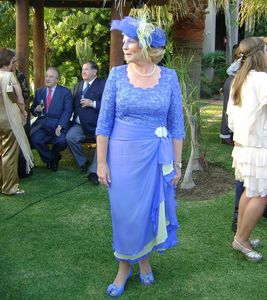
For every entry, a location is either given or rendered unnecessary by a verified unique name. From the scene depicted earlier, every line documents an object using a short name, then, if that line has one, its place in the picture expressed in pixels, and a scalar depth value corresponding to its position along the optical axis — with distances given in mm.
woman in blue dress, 3264
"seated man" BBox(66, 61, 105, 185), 6672
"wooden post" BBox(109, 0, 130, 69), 6805
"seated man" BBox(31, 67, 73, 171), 6759
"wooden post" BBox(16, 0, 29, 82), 6914
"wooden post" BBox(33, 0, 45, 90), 8820
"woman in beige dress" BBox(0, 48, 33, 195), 5645
